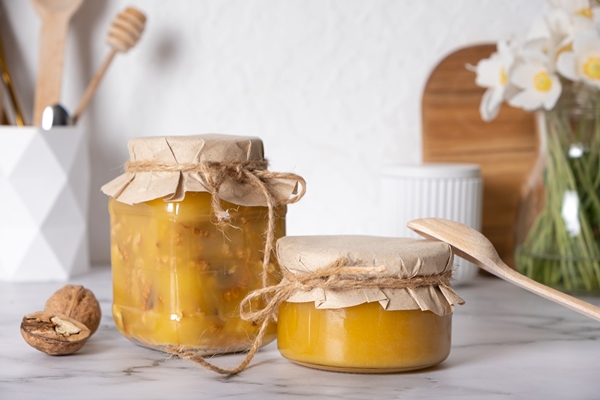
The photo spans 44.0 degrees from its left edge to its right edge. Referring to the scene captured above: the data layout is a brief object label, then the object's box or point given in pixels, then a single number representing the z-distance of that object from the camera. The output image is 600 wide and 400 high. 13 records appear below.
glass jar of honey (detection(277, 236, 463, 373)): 0.60
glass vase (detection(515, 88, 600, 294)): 0.98
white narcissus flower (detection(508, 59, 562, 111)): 0.96
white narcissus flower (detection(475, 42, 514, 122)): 0.99
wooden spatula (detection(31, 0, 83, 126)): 1.09
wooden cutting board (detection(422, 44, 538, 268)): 1.16
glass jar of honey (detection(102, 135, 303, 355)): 0.65
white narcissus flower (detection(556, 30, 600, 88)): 0.92
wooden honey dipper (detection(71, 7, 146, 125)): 1.07
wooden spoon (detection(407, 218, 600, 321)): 0.65
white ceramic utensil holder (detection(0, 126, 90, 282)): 1.01
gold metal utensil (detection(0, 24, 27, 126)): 1.10
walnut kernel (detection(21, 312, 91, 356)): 0.67
